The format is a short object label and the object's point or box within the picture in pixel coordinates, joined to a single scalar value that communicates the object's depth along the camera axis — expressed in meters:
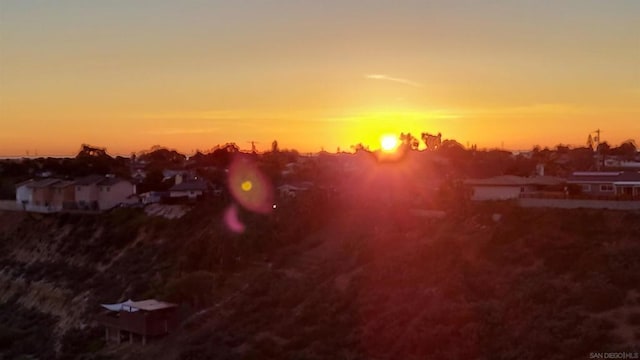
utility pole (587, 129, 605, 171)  60.35
